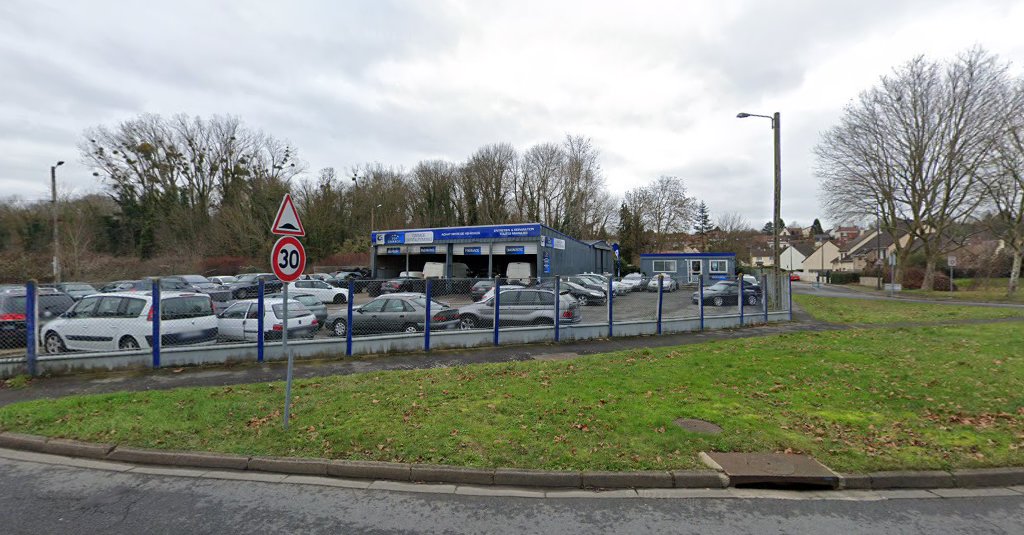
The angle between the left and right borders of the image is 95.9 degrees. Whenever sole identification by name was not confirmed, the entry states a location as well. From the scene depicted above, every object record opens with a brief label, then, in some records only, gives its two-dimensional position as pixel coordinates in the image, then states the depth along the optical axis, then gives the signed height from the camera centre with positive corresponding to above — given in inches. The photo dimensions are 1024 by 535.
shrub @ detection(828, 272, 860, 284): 2438.4 -56.6
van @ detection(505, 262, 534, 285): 1391.5 -10.7
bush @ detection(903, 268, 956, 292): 1689.2 -46.2
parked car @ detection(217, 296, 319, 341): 435.2 -54.2
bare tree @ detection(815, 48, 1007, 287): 1298.0 +335.9
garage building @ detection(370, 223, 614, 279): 1380.4 +55.7
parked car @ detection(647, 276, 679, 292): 587.2 -25.3
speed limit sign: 217.8 +3.4
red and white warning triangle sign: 221.3 +21.6
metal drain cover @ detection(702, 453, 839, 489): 174.6 -78.6
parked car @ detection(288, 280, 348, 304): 894.0 -47.5
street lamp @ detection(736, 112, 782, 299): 772.0 +183.0
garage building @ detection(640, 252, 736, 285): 1664.6 +10.4
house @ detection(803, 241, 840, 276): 3577.8 +72.8
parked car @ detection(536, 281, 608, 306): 512.7 -31.4
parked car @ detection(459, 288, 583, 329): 483.2 -46.7
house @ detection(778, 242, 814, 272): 3213.6 +66.6
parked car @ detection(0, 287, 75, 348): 362.3 -38.1
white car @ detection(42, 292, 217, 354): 366.9 -48.0
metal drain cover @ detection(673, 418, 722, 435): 216.9 -76.6
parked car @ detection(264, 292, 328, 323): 522.3 -50.3
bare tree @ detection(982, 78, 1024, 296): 1176.2 +232.7
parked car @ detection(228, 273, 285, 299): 678.0 -46.0
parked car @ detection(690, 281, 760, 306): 639.1 -39.2
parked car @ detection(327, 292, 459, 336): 446.9 -48.9
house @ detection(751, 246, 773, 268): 3297.2 +101.8
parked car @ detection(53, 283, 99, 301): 812.3 -45.7
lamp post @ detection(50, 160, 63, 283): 1143.6 +182.4
